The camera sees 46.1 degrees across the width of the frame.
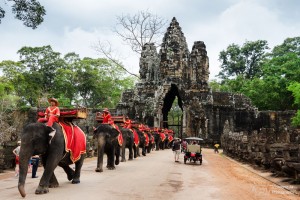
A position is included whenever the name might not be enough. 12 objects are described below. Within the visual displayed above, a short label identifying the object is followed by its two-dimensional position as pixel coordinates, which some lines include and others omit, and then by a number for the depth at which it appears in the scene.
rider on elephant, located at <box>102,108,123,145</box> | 14.21
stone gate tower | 41.69
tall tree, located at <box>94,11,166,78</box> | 51.55
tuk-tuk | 19.17
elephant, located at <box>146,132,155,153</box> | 27.27
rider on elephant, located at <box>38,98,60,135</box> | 8.31
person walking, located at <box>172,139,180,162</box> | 19.58
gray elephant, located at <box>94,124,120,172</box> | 13.01
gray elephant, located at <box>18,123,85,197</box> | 7.52
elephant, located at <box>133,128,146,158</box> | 22.91
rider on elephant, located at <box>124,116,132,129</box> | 19.29
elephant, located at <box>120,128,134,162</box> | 18.28
